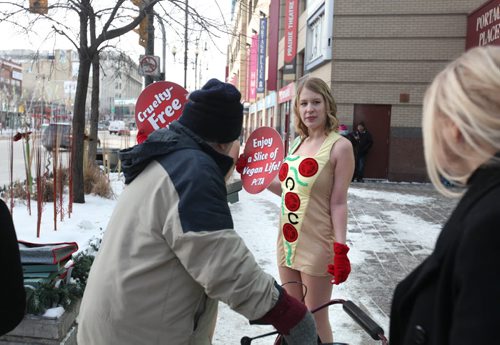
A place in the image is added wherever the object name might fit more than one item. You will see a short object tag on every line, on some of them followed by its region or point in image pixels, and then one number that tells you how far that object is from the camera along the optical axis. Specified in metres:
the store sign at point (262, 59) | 26.69
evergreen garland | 2.87
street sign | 11.06
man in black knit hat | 1.44
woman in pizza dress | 2.60
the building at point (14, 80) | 59.97
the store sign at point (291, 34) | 19.00
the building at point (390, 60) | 13.41
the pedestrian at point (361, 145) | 13.69
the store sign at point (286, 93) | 18.99
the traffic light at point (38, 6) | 7.50
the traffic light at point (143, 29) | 8.78
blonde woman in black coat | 0.92
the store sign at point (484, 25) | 10.83
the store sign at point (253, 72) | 30.72
